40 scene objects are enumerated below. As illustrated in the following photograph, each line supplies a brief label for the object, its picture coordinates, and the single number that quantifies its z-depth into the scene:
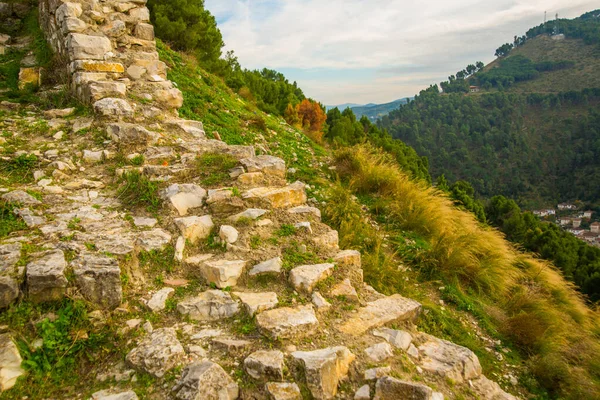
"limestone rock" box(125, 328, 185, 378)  2.24
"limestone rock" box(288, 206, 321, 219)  4.18
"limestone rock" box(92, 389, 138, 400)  2.06
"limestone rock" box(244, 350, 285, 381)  2.22
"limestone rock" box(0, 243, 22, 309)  2.42
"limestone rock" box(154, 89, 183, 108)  6.29
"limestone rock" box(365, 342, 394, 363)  2.50
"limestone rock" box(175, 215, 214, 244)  3.50
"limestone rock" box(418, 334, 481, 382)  2.60
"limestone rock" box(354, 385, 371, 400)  2.20
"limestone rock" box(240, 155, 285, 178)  4.57
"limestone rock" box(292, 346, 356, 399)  2.19
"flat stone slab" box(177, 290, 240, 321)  2.74
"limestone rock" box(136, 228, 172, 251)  3.23
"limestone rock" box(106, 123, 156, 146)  4.91
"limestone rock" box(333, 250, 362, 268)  3.58
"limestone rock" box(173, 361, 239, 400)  2.05
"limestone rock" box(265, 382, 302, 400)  2.12
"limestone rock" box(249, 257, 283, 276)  3.16
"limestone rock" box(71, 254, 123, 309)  2.61
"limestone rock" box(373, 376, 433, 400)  2.21
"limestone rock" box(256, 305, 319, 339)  2.54
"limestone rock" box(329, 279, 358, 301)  3.15
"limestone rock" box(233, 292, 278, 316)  2.74
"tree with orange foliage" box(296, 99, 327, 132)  19.56
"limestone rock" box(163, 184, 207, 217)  3.84
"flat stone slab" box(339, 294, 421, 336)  2.84
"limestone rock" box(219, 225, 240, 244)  3.48
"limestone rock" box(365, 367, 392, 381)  2.31
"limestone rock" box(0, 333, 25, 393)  2.08
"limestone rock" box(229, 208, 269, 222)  3.73
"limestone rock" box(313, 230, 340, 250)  3.76
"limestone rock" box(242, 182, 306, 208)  4.06
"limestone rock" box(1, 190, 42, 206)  3.45
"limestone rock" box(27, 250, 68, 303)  2.47
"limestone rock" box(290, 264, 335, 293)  3.06
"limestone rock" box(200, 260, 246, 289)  3.05
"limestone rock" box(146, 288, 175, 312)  2.74
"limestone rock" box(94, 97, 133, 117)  5.25
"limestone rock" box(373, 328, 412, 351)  2.76
